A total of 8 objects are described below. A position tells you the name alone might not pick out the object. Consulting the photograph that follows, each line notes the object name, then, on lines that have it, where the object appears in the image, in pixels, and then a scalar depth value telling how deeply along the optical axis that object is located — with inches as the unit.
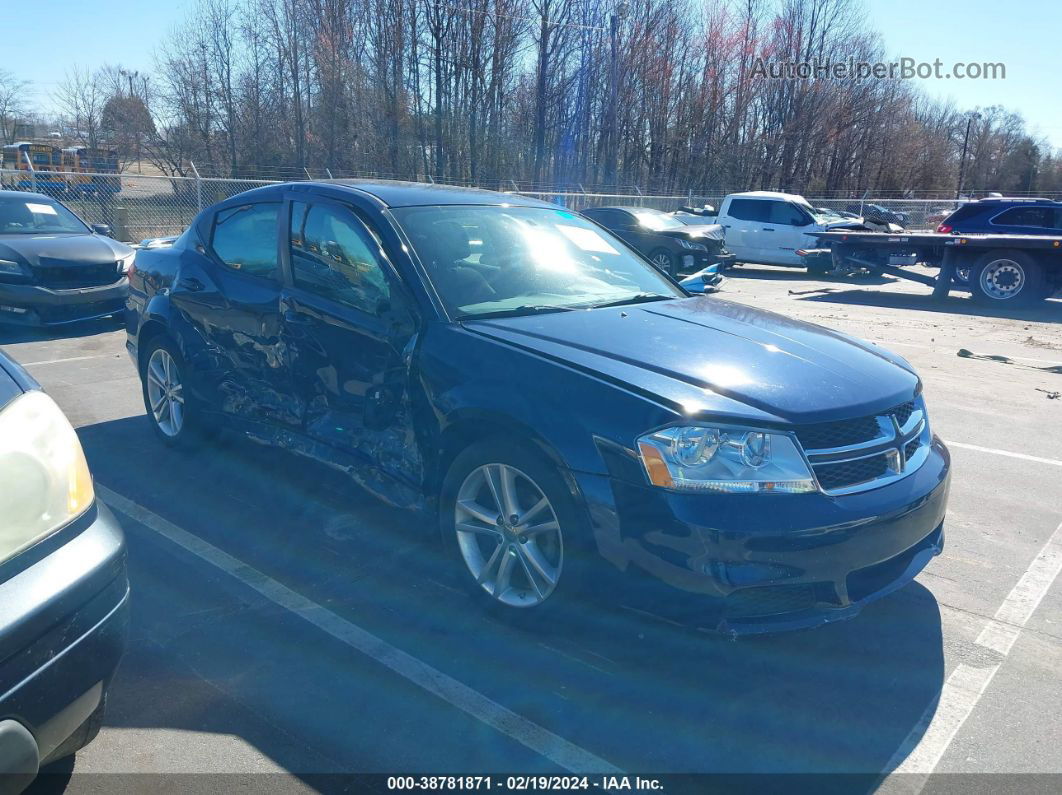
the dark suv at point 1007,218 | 608.4
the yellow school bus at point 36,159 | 775.3
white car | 787.4
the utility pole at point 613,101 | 1369.3
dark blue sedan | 114.7
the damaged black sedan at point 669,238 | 653.3
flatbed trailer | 557.0
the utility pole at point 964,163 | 2314.1
